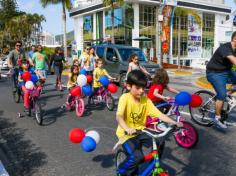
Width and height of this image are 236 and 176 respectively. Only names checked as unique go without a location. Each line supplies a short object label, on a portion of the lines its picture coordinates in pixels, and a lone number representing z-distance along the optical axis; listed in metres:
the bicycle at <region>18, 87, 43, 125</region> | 7.30
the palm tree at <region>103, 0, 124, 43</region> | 28.30
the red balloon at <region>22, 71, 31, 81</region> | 7.90
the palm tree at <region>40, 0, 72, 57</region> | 31.78
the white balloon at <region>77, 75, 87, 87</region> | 7.96
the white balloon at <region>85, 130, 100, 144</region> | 3.62
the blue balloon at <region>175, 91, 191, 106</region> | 4.54
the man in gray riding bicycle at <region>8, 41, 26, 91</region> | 10.26
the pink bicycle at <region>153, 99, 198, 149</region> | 5.27
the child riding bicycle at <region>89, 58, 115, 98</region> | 8.92
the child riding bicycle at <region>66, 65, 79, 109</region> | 8.76
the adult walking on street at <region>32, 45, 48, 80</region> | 11.48
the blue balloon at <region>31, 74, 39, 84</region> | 8.11
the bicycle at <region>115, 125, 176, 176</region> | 3.12
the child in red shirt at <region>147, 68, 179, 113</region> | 5.77
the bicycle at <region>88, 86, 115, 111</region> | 8.97
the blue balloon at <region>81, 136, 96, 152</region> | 3.50
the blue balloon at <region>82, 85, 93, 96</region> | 8.10
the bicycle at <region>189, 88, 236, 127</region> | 6.57
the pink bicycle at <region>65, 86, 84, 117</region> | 8.21
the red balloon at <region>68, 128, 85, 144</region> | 3.67
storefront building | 37.12
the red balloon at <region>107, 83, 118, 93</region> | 7.41
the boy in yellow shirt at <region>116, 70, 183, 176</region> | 3.34
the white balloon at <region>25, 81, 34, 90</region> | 7.61
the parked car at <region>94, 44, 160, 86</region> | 14.40
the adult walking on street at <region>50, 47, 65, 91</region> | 13.73
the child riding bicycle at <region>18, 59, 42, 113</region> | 7.81
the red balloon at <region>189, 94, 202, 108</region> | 4.80
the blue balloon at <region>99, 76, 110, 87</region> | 8.48
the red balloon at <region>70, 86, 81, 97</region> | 7.91
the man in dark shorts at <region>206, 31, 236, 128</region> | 5.95
